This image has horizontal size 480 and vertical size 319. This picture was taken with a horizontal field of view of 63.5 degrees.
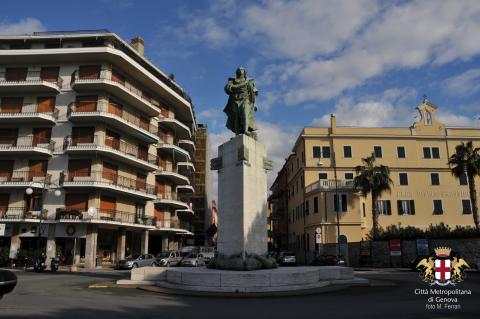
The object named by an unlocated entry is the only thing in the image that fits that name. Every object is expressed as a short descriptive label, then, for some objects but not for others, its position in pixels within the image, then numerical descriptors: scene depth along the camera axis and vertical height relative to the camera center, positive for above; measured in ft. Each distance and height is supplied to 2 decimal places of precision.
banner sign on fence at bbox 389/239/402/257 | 115.03 -2.65
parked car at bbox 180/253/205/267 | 102.37 -5.65
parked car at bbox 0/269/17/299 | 24.74 -2.62
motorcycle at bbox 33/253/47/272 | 94.53 -6.05
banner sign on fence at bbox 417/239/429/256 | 110.80 -2.57
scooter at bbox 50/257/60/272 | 94.58 -6.08
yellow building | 155.12 +28.64
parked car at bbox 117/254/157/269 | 105.61 -6.12
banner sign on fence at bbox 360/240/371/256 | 122.72 -3.09
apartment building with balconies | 116.98 +29.75
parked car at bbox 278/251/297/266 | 123.22 -6.53
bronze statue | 56.03 +19.51
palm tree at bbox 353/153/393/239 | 135.95 +19.34
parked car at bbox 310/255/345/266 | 110.22 -6.34
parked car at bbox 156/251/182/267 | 110.73 -5.67
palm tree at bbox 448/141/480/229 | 127.24 +24.18
